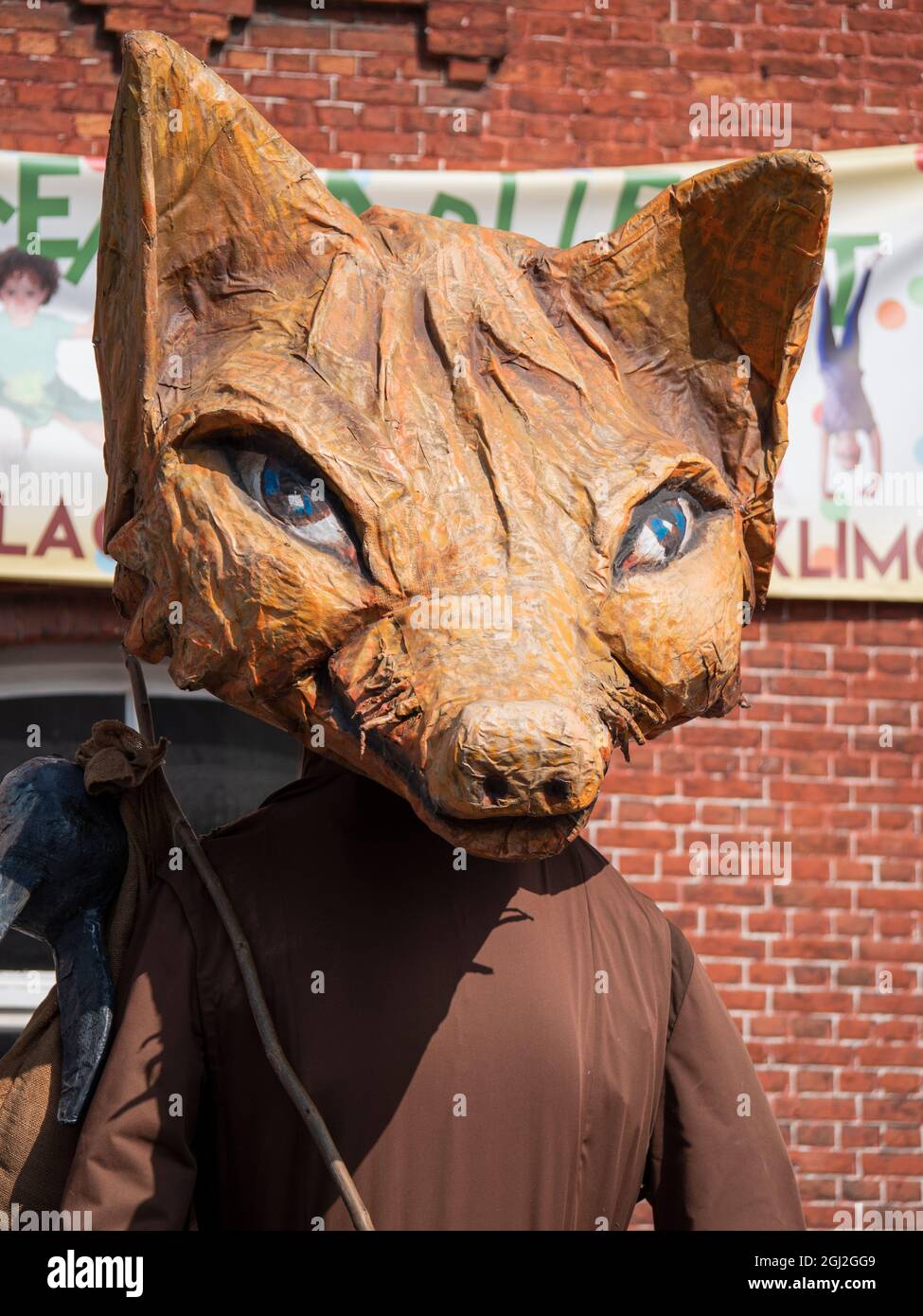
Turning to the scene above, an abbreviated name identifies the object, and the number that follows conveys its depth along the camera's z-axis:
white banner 4.55
